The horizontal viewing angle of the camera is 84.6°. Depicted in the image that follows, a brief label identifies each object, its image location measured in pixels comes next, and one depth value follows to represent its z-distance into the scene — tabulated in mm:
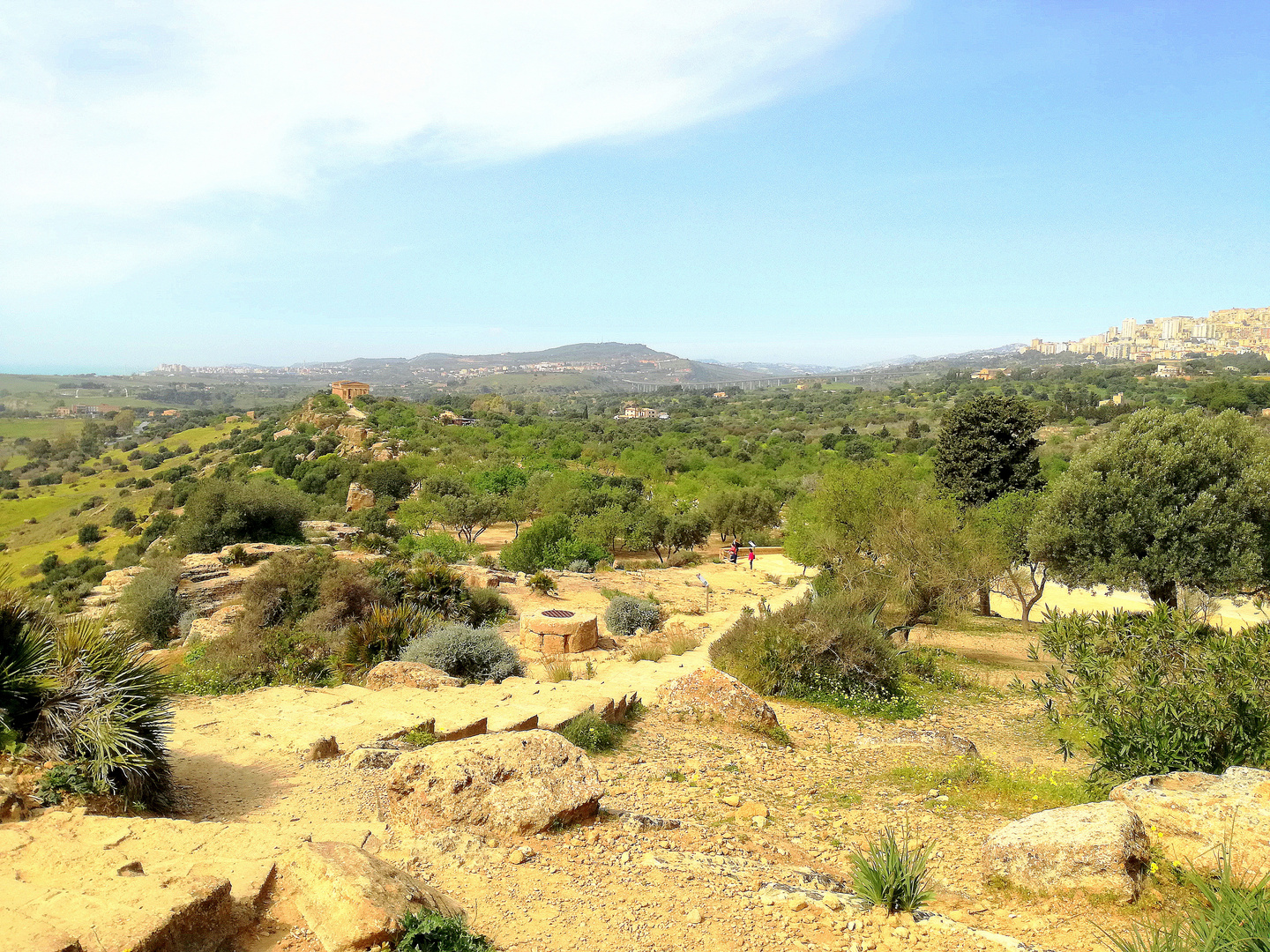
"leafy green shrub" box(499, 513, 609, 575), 27281
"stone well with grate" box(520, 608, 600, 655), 15039
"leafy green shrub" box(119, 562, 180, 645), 15648
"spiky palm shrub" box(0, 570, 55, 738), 5945
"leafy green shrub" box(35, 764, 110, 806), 5500
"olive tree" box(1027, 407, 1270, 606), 16750
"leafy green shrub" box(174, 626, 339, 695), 11227
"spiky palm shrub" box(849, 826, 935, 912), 4734
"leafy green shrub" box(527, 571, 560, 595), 21000
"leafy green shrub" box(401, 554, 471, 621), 16469
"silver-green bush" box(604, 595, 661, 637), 17719
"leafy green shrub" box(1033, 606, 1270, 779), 6637
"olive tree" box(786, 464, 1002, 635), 16188
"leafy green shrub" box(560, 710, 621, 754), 8633
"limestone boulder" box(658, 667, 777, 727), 10016
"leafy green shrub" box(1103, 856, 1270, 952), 3592
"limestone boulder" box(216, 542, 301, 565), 18156
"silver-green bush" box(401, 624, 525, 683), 12406
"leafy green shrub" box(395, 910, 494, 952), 3939
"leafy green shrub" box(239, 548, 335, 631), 14258
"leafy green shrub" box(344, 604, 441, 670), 12828
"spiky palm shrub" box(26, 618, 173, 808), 5840
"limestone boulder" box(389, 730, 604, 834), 5836
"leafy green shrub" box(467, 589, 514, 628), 17484
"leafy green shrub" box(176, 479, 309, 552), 21797
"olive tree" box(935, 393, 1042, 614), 26750
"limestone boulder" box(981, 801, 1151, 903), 5004
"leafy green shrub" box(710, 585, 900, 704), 12422
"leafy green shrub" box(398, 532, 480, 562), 25359
